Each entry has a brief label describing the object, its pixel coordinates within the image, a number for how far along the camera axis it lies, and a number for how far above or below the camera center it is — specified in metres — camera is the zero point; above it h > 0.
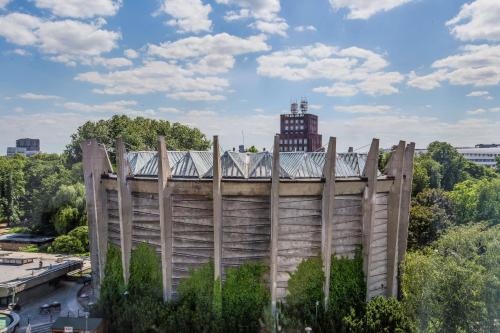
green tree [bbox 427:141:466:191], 71.88 -5.00
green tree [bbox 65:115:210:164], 64.88 -0.09
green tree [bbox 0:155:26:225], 71.94 -10.73
